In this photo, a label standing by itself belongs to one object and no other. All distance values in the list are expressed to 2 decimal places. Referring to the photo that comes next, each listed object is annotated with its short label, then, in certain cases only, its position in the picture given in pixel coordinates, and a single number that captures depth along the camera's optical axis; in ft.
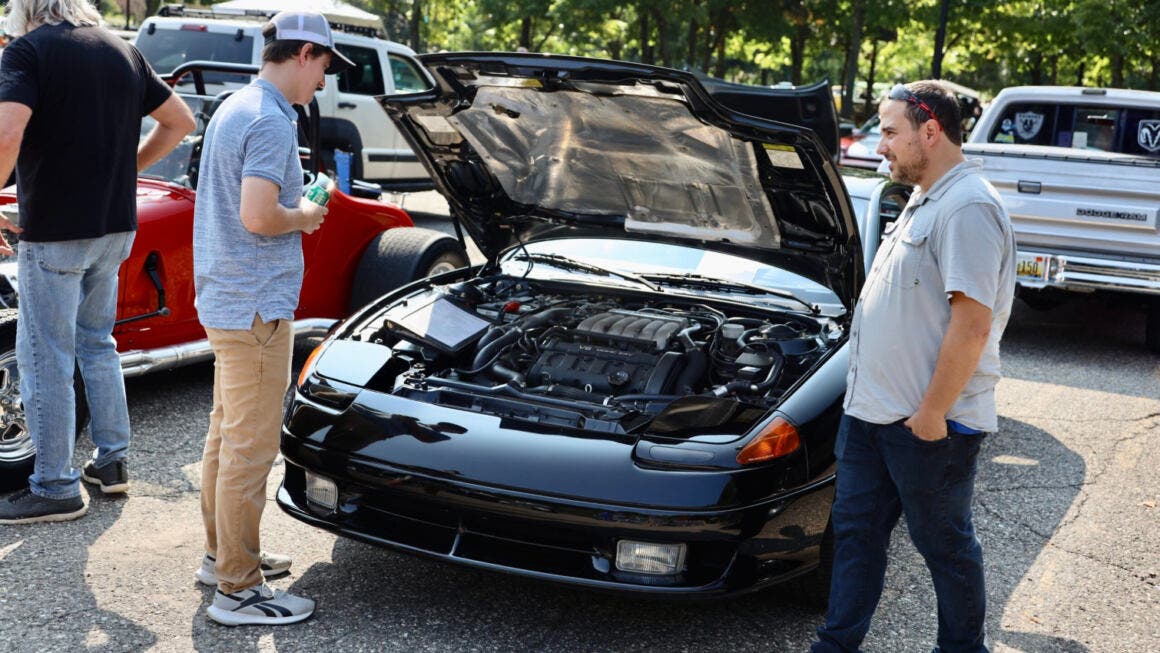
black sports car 10.87
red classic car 14.82
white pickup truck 24.18
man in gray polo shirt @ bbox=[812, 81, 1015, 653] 9.36
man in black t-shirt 13.12
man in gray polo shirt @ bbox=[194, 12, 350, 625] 10.84
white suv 35.50
